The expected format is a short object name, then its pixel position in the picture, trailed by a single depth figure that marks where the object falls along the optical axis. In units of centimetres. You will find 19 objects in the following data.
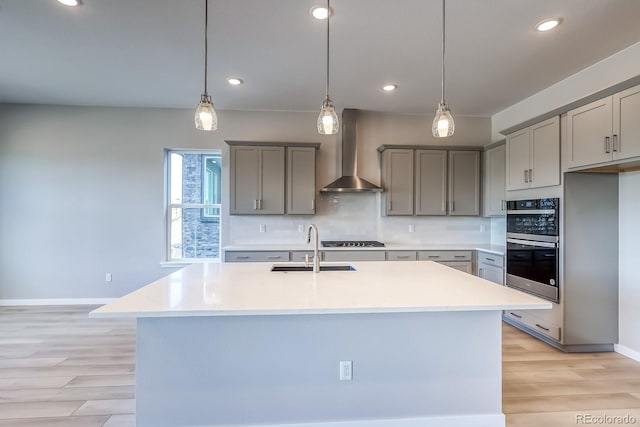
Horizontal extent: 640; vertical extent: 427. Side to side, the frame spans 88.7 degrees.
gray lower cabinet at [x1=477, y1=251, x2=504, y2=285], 383
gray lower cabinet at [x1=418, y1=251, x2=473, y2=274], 421
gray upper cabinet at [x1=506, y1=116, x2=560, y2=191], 309
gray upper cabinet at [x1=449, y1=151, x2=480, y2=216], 452
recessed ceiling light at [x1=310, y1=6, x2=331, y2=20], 232
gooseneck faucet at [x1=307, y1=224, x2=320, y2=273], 243
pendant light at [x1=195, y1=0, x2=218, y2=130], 208
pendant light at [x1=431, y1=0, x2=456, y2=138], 213
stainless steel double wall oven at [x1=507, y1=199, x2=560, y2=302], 306
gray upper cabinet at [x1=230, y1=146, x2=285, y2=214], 430
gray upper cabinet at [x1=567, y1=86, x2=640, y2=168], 243
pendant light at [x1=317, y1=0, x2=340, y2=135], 214
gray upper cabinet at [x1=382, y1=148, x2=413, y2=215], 449
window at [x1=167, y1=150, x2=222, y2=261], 478
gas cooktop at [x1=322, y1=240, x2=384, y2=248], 424
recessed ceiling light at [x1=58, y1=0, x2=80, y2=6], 228
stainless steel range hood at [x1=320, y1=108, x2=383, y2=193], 459
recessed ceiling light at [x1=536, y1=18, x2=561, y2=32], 245
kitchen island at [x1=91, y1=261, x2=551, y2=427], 178
